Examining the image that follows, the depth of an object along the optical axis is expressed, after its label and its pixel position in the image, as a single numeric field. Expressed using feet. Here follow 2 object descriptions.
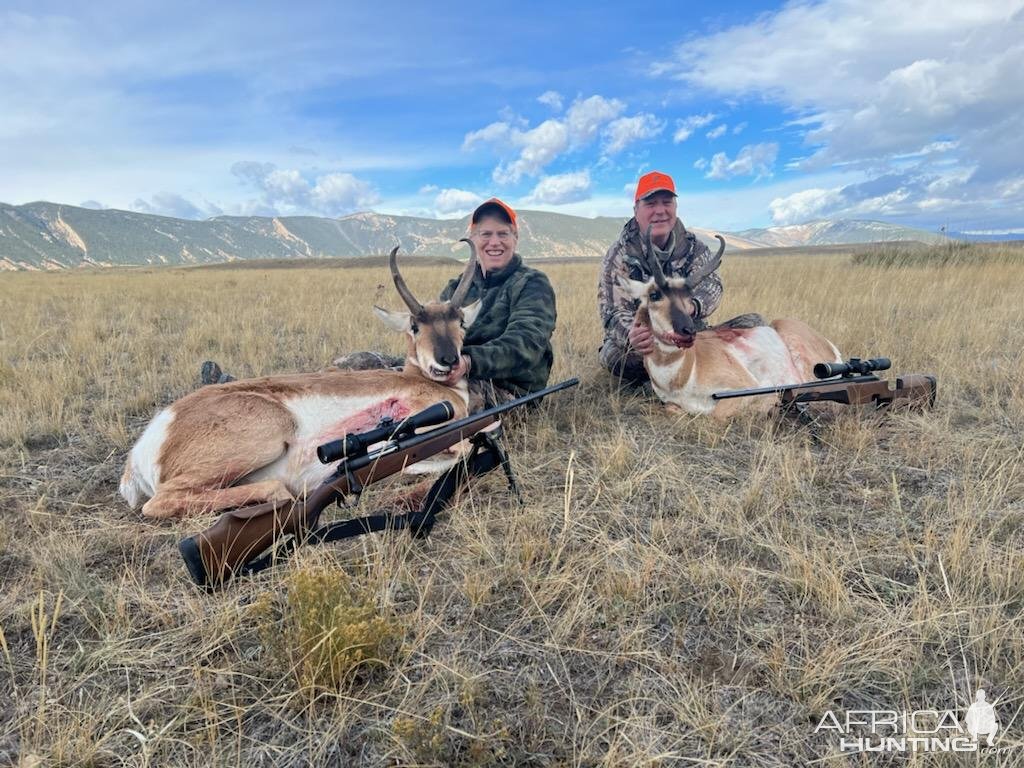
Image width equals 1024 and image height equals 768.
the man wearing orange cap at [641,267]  19.57
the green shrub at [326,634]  6.52
